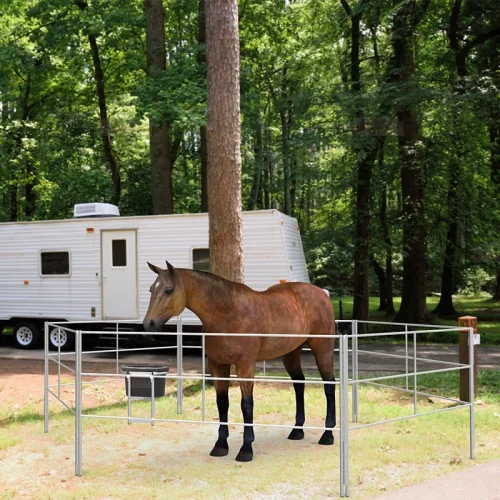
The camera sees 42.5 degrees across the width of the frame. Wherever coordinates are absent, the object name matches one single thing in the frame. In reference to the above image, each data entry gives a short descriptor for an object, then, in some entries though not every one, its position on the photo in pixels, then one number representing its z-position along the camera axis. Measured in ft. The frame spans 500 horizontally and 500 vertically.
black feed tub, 26.40
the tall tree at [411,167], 59.36
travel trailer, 44.29
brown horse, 19.60
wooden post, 28.04
